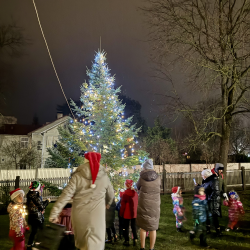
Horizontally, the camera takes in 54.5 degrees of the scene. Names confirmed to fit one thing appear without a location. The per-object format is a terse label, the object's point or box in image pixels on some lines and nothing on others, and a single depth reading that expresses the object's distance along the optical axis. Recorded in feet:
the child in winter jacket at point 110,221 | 19.17
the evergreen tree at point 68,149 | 29.32
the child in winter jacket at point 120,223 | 20.04
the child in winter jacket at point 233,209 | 22.45
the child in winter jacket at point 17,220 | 15.89
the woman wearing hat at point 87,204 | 11.01
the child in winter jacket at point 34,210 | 17.52
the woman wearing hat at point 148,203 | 15.88
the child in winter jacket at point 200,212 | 17.98
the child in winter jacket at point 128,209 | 18.86
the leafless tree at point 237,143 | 106.39
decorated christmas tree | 29.50
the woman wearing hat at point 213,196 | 21.01
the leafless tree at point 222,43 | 36.17
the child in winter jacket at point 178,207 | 22.84
